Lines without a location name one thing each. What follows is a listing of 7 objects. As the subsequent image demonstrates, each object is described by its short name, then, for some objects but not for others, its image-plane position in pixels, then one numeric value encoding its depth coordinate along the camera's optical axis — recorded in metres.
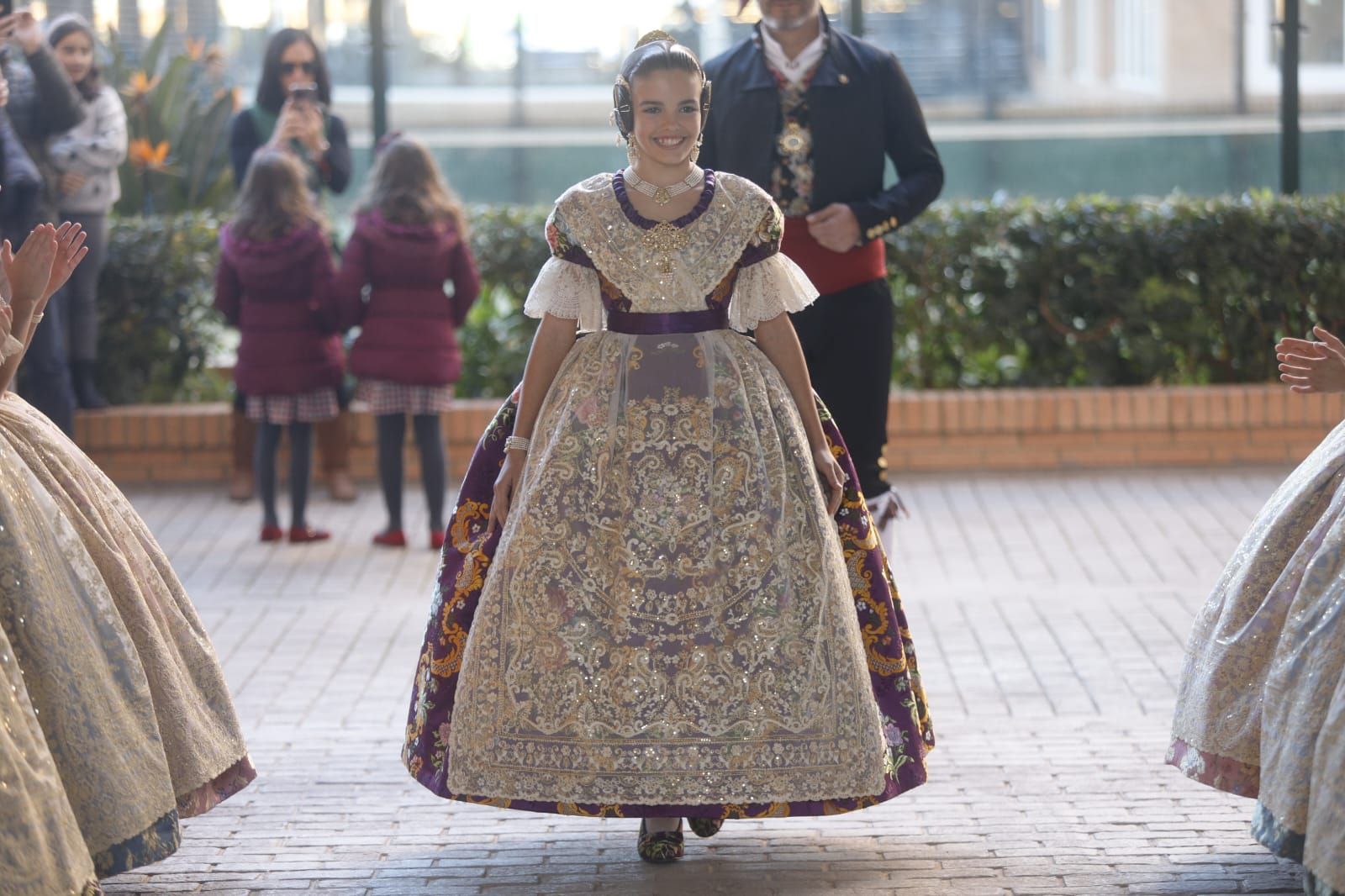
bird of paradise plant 17.20
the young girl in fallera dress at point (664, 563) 7.06
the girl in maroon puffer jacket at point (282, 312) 13.38
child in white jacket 14.66
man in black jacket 9.67
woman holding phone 14.80
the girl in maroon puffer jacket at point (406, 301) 13.16
